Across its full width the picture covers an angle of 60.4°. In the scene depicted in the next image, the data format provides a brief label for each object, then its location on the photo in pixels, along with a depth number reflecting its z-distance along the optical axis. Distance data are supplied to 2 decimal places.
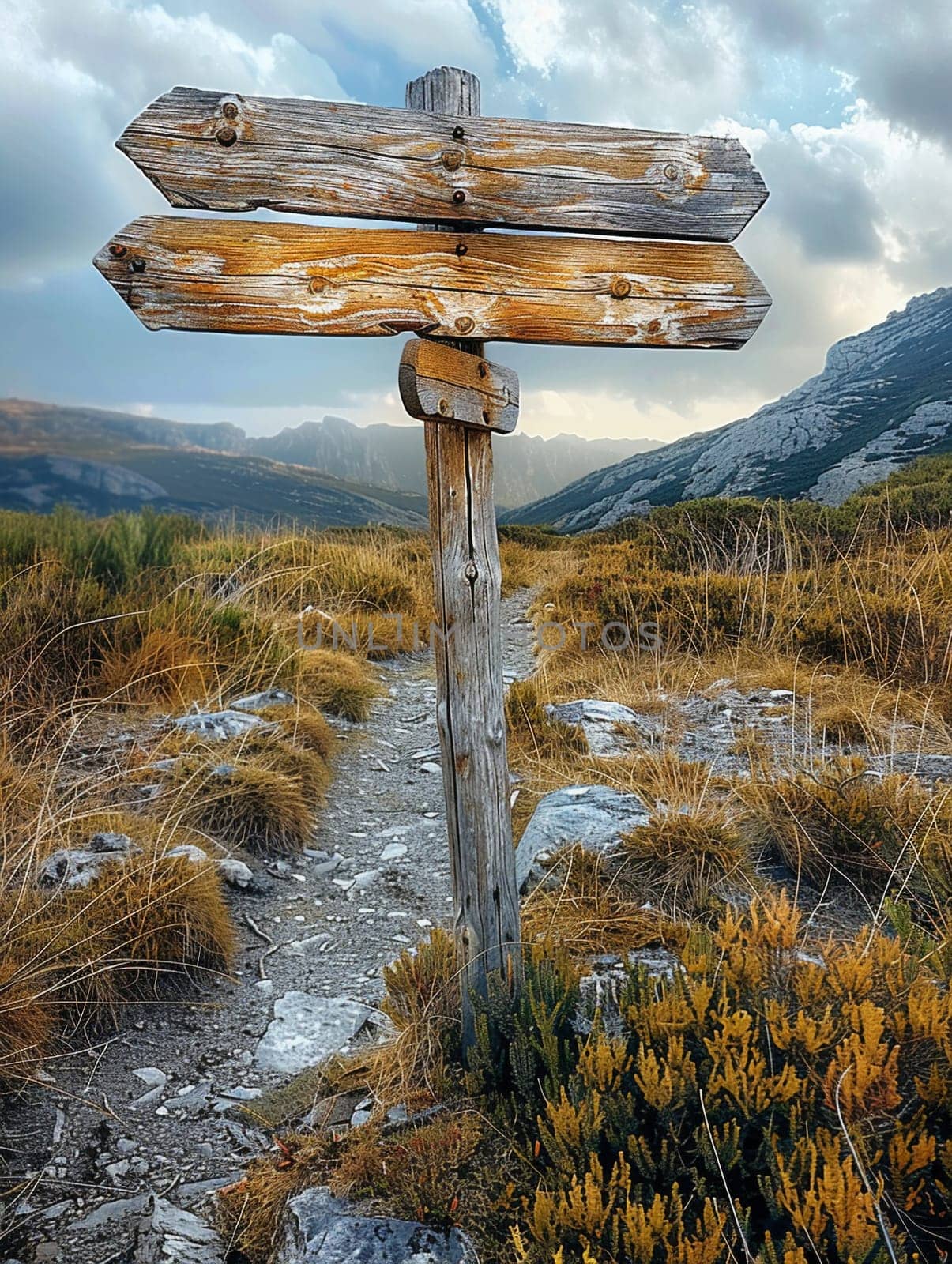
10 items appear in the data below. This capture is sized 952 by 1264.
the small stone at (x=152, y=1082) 3.01
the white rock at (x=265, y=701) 6.43
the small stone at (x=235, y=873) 4.49
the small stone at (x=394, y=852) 5.20
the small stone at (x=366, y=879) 4.82
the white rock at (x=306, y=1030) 3.34
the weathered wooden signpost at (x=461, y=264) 2.19
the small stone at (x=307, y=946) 4.14
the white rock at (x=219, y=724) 5.71
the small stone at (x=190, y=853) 4.04
